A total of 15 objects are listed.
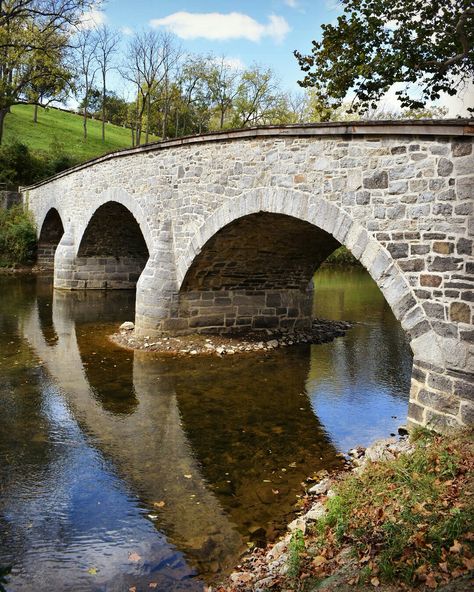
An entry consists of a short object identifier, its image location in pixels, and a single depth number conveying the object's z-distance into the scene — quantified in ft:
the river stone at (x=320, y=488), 17.44
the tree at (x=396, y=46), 34.09
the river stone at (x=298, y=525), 14.38
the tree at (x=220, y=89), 138.31
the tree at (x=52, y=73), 65.92
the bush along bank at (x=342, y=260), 101.55
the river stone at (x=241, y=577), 12.55
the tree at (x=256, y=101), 130.93
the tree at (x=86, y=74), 142.72
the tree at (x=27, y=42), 56.03
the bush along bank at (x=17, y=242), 77.20
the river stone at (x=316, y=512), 14.70
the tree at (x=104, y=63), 144.05
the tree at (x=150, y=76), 131.13
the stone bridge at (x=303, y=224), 19.01
